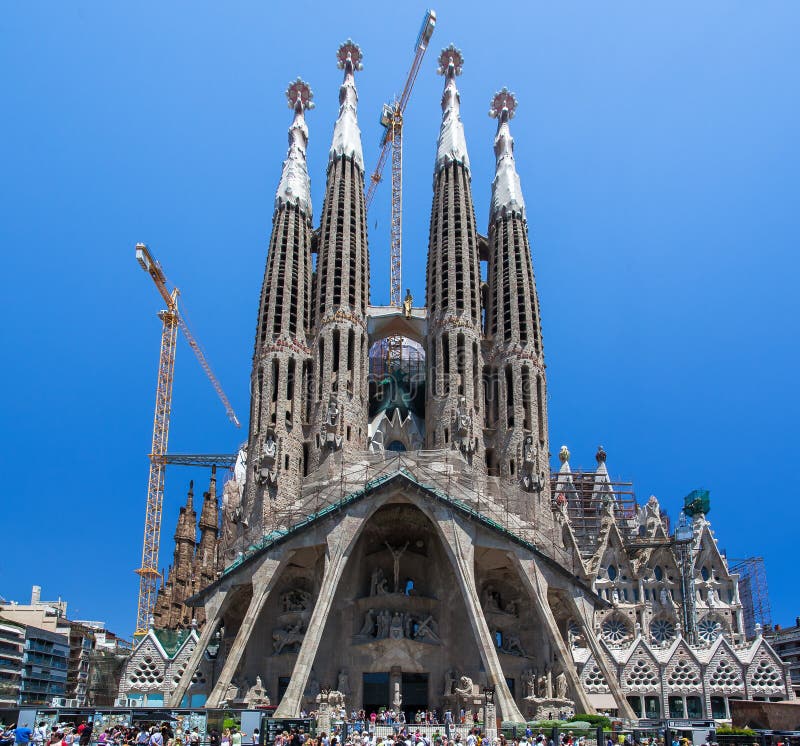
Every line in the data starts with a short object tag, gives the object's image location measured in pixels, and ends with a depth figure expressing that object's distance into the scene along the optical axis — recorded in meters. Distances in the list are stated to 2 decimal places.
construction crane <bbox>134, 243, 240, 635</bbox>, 85.88
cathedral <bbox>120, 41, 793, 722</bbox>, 45.56
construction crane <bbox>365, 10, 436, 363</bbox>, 84.88
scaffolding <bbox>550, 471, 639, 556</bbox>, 66.38
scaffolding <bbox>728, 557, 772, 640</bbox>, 73.81
